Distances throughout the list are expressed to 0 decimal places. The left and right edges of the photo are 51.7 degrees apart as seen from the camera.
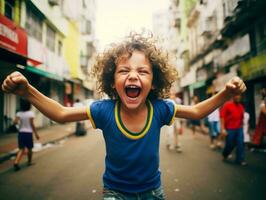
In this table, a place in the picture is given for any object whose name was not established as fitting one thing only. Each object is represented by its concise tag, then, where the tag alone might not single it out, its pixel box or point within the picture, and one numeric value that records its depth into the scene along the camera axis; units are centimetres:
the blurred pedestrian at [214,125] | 907
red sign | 598
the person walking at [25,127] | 680
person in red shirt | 647
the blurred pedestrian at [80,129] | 1401
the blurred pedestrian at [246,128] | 846
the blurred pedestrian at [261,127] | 725
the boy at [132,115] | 197
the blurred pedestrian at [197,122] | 1077
